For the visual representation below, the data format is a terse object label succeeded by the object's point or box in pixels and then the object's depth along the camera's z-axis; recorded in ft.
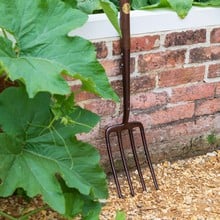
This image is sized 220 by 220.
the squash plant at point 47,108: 7.21
